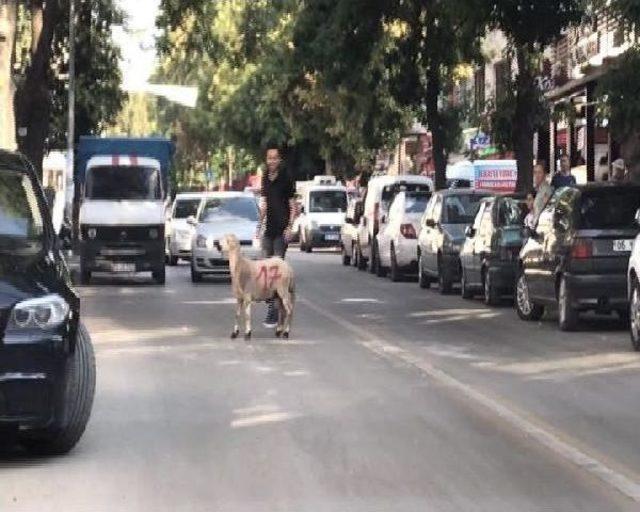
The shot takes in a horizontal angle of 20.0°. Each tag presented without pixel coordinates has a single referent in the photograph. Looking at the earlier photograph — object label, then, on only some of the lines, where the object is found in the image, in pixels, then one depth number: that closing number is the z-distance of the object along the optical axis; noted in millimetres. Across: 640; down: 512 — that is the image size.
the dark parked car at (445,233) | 27797
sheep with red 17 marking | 17969
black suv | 9453
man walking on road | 19453
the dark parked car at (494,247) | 23922
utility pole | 44041
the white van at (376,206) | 36250
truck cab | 31031
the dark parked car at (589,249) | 18969
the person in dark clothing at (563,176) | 26986
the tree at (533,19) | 25797
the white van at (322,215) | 52000
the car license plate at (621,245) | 18953
